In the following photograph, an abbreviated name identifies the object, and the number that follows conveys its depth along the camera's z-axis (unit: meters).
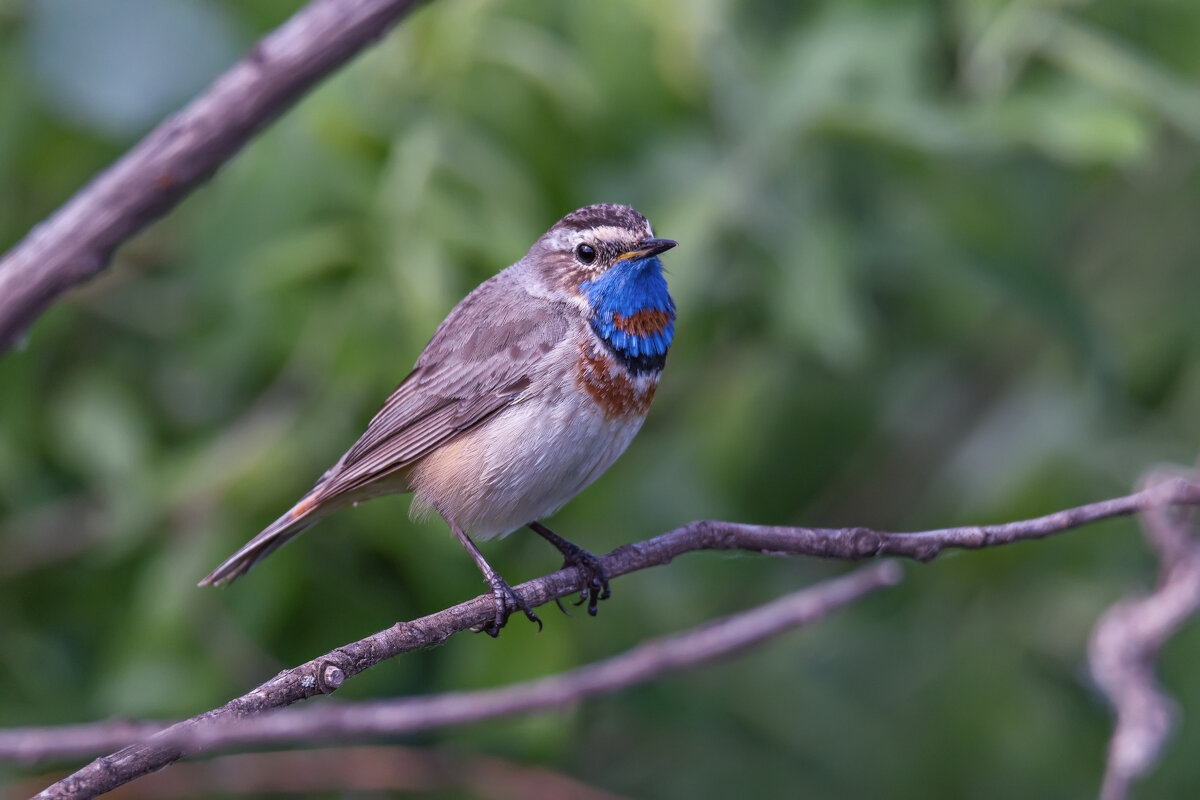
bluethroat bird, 5.66
